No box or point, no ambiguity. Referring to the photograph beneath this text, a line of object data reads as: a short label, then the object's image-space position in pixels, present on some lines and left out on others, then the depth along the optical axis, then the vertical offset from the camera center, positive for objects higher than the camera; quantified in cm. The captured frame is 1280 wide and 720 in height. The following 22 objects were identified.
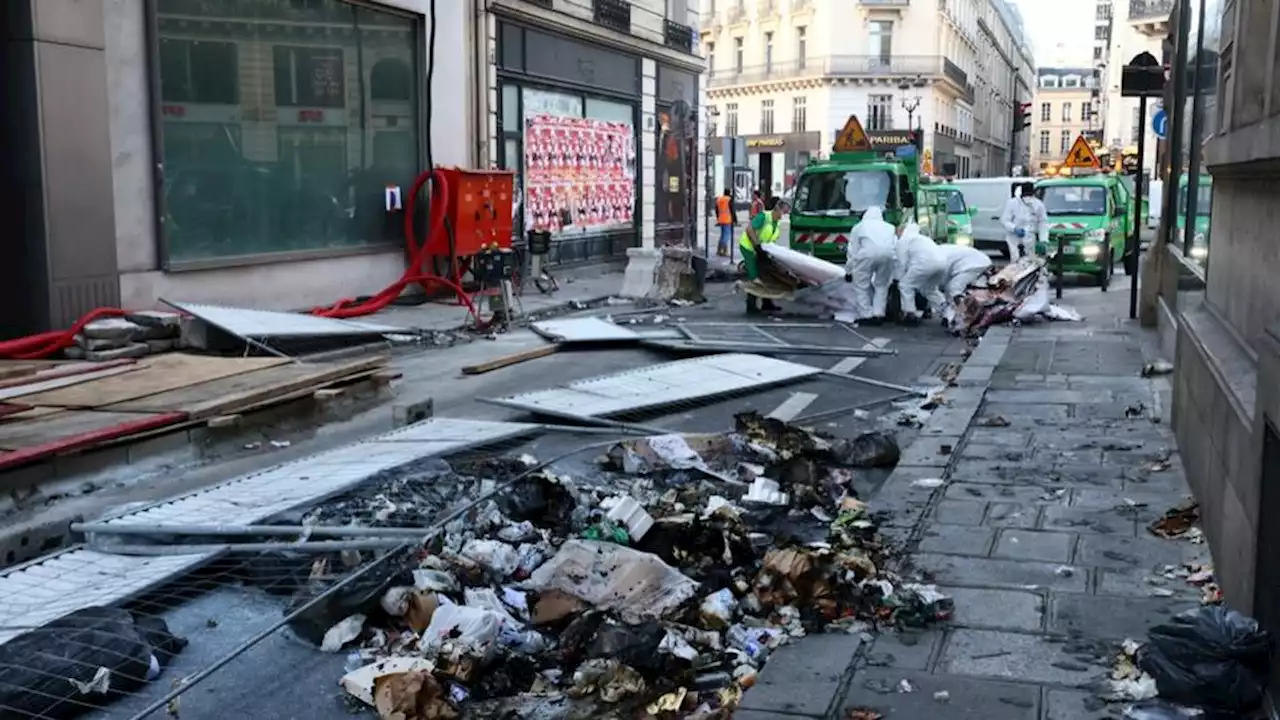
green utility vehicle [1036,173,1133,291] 2100 -30
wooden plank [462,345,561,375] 1164 -156
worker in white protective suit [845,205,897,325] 1549 -79
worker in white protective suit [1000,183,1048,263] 2114 -32
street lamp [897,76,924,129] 6482 +592
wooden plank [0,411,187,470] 682 -138
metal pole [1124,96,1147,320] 1501 -36
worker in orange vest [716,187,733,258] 2867 -37
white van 3042 -3
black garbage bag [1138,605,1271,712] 362 -137
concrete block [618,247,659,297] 1880 -108
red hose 1498 -97
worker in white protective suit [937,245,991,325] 1523 -83
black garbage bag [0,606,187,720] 411 -161
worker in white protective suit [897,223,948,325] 1527 -84
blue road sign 1535 +108
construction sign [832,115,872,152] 2209 +110
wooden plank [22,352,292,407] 841 -132
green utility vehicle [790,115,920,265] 1938 +7
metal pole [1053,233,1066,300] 1856 -93
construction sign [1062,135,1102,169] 2428 +94
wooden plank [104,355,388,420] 824 -135
